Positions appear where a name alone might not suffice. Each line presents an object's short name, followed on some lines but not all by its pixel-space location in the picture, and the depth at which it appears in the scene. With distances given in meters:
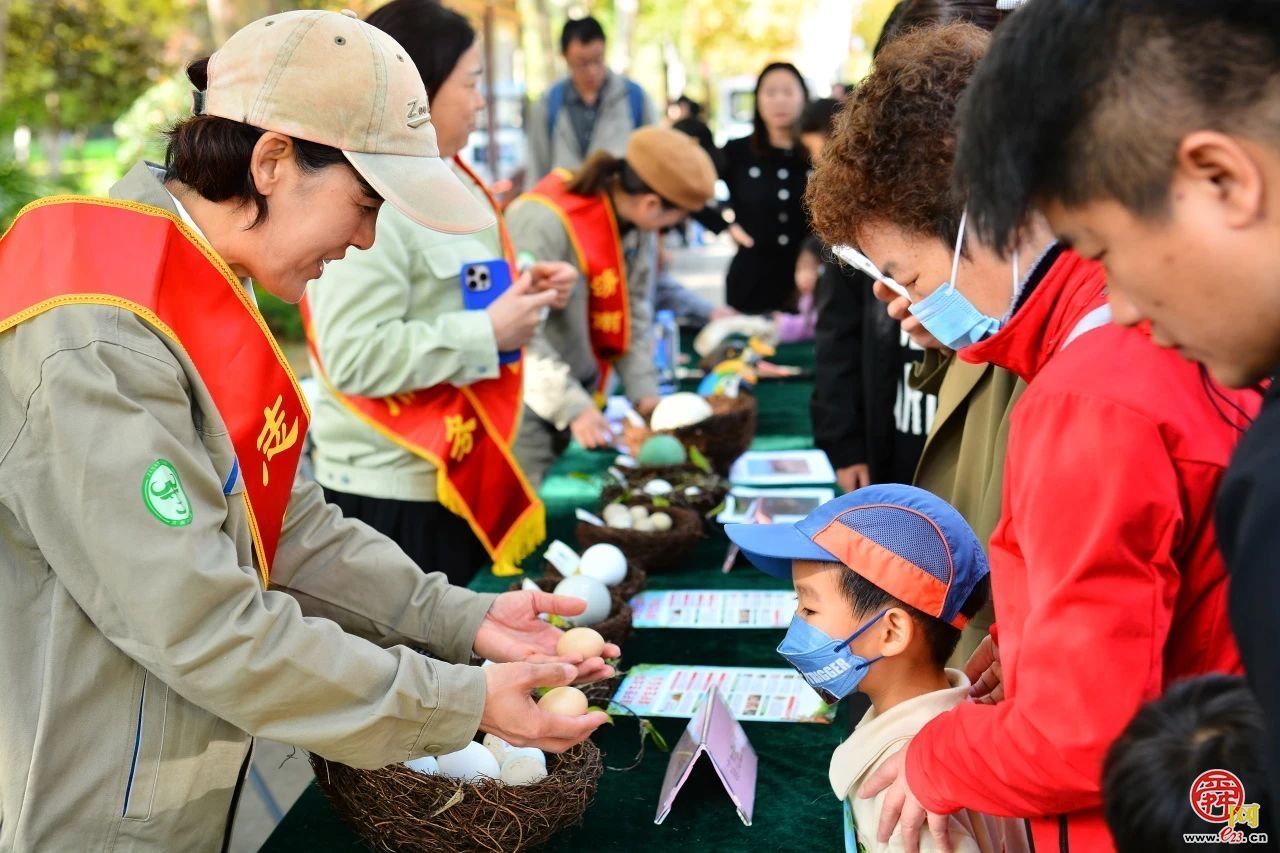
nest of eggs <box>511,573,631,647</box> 2.36
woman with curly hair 1.09
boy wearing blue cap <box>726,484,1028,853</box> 1.61
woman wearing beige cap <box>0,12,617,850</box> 1.31
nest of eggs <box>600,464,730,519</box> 3.29
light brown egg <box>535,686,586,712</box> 1.92
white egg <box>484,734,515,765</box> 1.89
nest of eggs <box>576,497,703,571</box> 2.88
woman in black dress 7.09
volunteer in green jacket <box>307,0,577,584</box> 2.79
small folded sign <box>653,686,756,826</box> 1.82
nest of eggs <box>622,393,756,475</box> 3.81
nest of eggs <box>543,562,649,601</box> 2.62
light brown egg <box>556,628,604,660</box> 2.03
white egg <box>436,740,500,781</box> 1.78
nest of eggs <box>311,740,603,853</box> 1.68
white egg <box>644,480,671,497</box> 3.28
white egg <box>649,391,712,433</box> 3.86
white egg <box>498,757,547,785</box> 1.78
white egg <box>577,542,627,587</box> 2.63
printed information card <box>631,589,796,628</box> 2.62
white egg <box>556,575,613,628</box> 2.41
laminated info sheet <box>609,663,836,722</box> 2.17
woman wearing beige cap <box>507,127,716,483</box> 3.83
